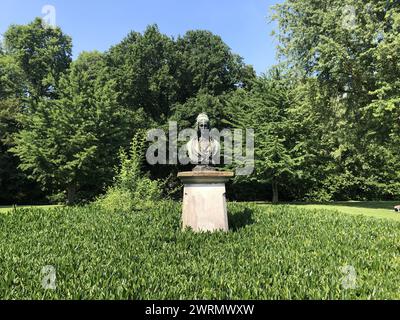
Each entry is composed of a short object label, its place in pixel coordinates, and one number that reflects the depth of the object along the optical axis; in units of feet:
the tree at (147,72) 112.06
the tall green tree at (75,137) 84.12
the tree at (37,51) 125.70
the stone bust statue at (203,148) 32.35
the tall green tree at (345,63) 62.23
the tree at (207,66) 113.70
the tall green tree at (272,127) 87.04
